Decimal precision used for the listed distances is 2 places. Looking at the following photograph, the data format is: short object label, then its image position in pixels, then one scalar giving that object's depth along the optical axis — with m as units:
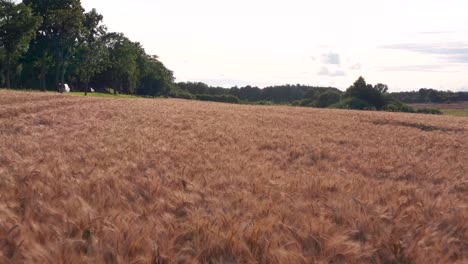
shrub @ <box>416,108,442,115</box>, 76.11
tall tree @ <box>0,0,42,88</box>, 46.69
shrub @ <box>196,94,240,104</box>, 126.88
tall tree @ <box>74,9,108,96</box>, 62.91
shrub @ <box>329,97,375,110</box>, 78.06
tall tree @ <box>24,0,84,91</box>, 53.56
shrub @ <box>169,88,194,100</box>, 120.70
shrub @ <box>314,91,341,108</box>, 95.32
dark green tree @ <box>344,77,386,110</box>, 83.94
